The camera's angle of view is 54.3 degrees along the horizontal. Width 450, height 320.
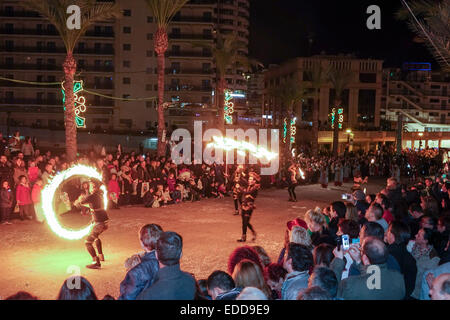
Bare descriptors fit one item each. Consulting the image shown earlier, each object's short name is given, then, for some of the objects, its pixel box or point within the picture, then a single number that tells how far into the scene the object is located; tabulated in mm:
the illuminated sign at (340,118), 42181
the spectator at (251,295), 3617
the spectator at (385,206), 9045
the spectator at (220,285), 4352
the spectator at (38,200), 13258
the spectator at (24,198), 13179
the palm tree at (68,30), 17609
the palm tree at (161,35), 21586
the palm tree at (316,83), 38344
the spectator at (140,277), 4859
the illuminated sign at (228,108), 34750
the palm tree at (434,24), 8573
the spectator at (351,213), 8400
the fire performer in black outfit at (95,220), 9180
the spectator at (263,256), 5600
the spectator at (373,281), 4645
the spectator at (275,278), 4980
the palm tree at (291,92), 42000
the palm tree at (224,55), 28922
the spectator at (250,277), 4414
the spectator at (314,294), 3705
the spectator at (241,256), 5121
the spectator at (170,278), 4301
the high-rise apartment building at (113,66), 57281
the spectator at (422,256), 6297
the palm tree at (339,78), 42250
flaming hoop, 10836
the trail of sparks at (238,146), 22994
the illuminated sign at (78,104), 19438
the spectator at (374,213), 7852
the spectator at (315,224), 7238
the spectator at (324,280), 4352
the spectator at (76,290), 3730
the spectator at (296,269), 4695
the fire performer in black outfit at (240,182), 12289
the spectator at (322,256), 5414
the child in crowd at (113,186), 15327
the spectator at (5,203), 12938
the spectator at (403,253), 5879
